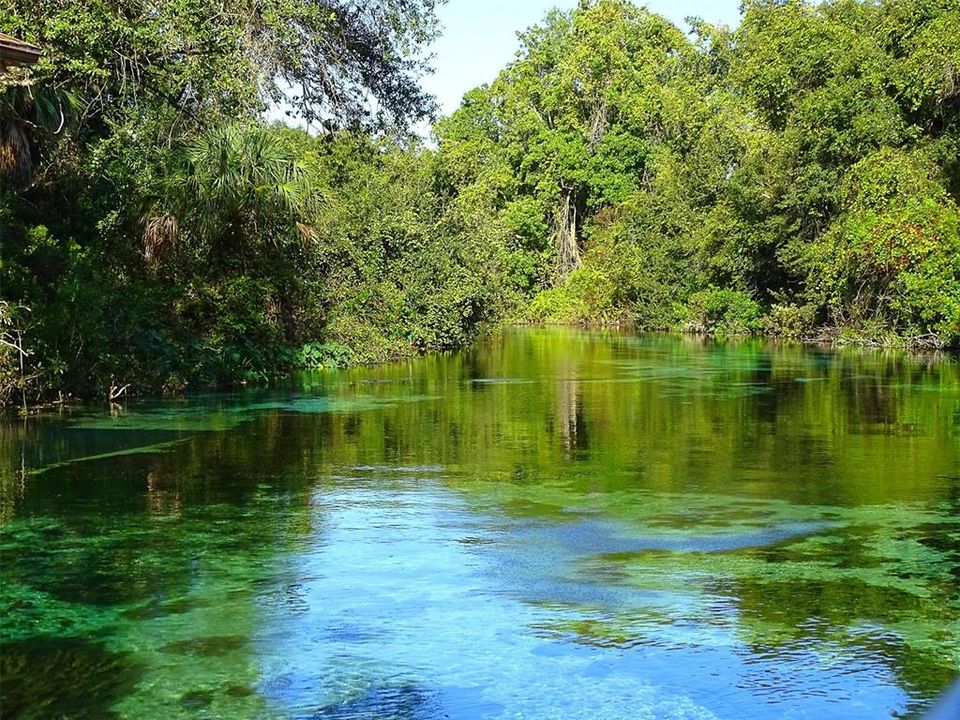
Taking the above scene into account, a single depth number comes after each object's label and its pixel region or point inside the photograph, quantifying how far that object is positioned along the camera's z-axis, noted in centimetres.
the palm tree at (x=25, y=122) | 1480
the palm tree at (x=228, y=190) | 1934
